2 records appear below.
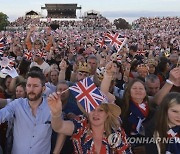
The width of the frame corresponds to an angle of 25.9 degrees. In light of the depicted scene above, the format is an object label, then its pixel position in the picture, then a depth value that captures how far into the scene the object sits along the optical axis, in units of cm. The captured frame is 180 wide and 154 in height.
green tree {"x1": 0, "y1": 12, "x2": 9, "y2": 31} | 6948
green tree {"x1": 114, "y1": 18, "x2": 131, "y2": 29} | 7778
